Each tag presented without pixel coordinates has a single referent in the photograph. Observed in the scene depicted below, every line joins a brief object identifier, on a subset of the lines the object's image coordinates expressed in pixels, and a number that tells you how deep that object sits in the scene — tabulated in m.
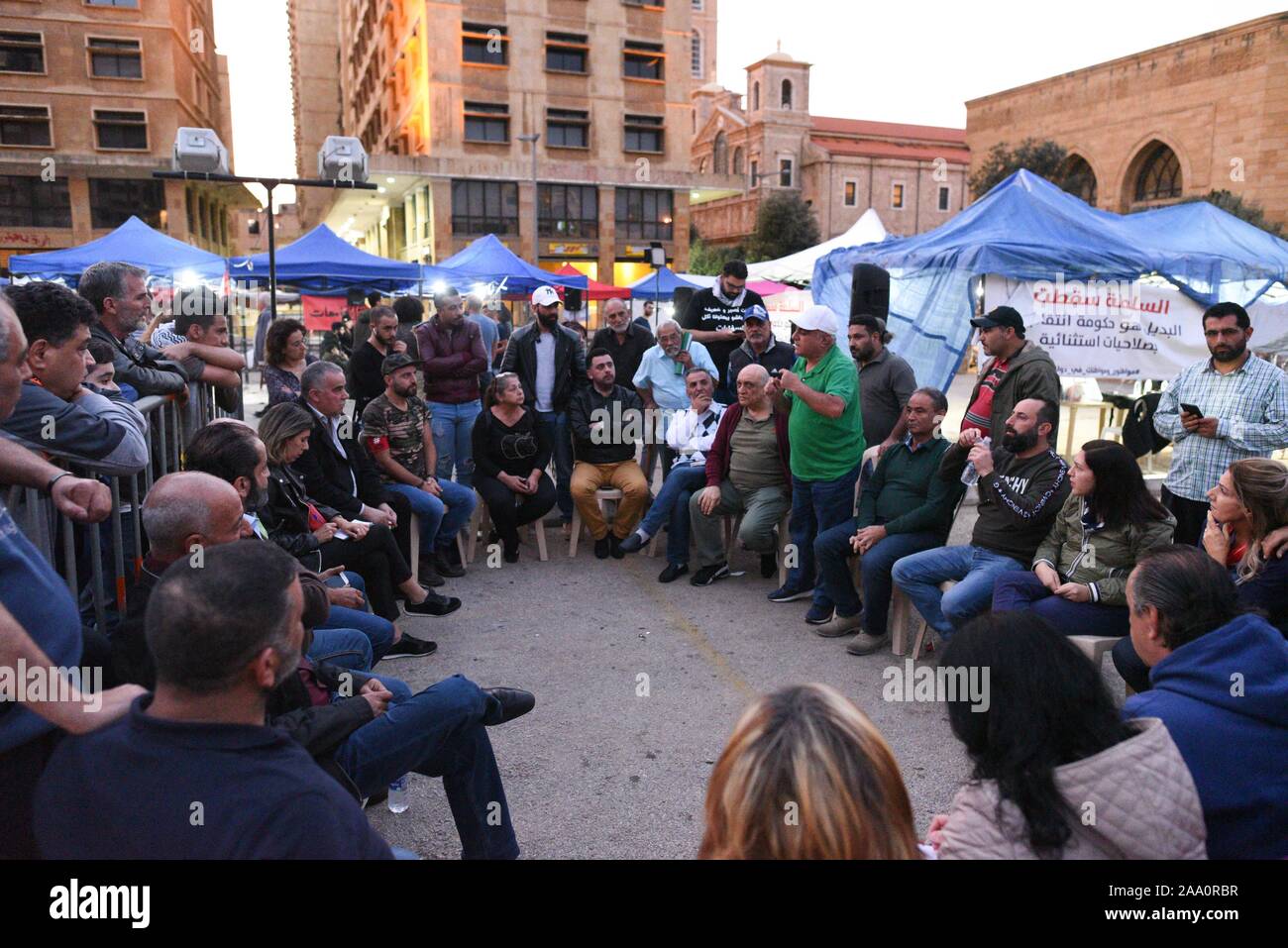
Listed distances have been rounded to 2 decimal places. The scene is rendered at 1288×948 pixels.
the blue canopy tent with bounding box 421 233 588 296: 16.11
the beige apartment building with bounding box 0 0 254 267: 36.62
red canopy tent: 21.36
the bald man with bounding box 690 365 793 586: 6.25
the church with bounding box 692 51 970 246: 65.12
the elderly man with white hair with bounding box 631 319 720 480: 7.56
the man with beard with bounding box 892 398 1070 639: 4.45
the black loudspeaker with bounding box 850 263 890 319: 7.35
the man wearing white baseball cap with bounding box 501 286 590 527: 7.52
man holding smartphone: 5.05
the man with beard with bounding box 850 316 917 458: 6.25
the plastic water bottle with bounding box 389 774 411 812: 3.38
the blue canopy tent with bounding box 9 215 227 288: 13.79
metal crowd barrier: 2.76
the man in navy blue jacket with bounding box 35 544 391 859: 1.58
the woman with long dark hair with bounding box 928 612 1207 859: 1.81
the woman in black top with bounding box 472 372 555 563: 6.83
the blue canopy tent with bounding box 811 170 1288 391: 8.60
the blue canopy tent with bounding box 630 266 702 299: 20.48
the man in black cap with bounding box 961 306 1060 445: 5.49
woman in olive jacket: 3.98
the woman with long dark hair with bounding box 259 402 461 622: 4.51
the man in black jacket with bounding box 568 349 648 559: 7.07
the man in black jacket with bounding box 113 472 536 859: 2.47
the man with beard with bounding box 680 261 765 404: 7.95
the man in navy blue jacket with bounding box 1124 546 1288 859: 2.12
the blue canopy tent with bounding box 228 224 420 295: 13.42
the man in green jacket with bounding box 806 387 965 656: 5.08
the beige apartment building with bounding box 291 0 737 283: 38.75
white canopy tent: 19.77
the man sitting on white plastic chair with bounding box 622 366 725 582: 6.62
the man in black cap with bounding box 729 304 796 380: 7.15
